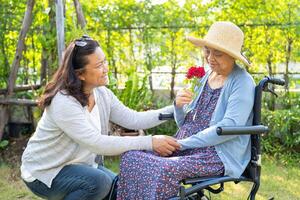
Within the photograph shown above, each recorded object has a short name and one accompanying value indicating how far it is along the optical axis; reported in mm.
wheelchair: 2363
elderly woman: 2445
